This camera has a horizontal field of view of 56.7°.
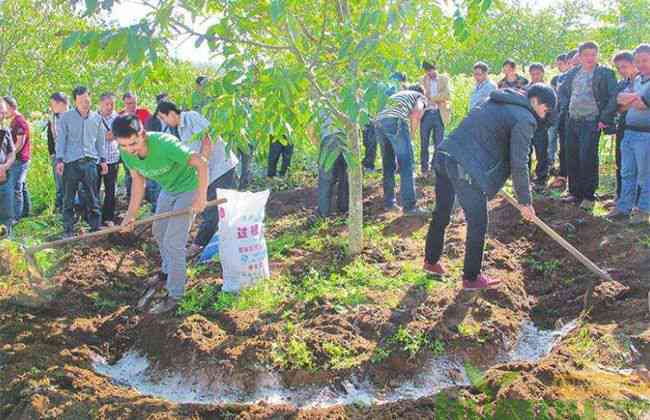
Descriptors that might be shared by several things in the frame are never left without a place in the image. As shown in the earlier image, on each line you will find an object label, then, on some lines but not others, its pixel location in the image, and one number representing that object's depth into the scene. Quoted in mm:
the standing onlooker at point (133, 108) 7336
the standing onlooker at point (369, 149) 8891
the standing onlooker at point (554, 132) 8126
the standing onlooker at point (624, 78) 5883
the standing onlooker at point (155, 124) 6812
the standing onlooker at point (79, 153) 6227
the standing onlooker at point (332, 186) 6414
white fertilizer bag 4648
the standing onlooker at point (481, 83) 7867
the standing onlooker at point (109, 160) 6684
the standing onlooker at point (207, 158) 5648
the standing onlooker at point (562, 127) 6918
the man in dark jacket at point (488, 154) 4102
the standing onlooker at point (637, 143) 5406
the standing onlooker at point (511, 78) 7855
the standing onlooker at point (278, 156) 9211
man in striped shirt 6177
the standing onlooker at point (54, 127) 6766
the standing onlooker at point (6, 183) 5914
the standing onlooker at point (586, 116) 6070
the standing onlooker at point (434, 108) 8445
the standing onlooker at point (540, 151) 7480
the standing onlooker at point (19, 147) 6602
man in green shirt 4285
